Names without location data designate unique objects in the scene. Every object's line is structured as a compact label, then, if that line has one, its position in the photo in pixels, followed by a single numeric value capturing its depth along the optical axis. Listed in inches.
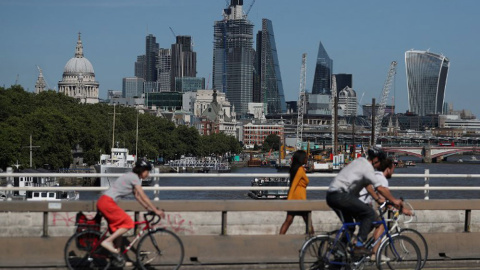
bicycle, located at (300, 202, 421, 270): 569.0
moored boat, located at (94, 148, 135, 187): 3395.7
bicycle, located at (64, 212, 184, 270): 577.3
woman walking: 656.4
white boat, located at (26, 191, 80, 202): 2170.3
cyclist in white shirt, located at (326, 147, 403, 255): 565.0
